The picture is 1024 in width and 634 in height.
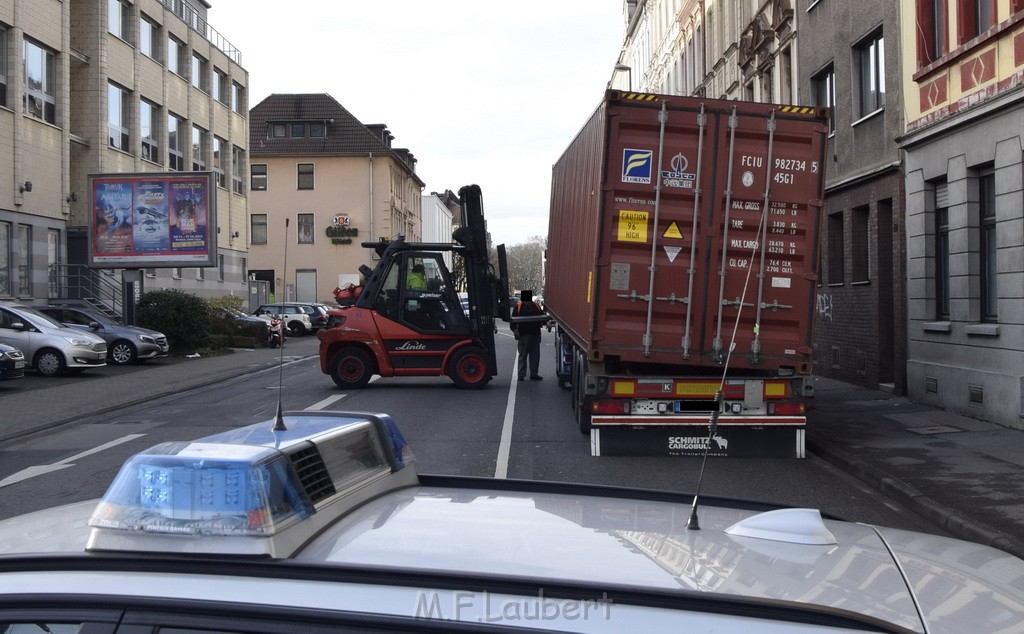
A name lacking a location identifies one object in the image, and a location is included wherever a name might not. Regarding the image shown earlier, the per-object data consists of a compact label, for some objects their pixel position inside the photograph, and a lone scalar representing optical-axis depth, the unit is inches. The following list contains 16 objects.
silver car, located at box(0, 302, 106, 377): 932.6
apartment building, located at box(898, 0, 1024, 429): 527.2
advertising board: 1246.9
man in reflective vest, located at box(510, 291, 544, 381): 848.9
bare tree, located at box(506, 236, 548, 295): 5231.3
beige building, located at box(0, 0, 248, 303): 1158.3
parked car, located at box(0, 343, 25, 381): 781.9
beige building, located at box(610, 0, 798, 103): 1028.5
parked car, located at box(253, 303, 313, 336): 1862.5
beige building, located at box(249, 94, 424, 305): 2842.0
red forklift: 773.3
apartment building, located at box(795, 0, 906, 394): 703.7
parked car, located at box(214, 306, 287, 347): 1466.5
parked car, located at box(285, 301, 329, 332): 1926.7
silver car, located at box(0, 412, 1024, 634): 67.5
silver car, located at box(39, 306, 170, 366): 1055.6
